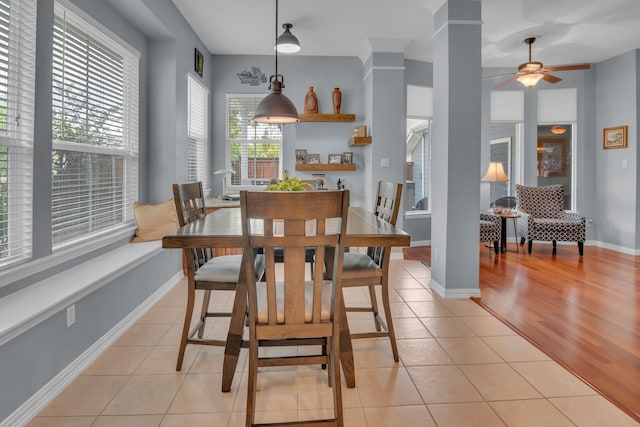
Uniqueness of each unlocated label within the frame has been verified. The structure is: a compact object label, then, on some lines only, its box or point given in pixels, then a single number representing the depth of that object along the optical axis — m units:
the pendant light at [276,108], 3.01
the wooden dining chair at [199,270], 2.25
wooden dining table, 1.88
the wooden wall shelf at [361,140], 5.23
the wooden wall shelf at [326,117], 5.47
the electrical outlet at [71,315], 2.13
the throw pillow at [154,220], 3.58
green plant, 2.40
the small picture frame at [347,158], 5.68
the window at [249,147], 5.74
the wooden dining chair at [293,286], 1.49
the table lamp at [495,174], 5.68
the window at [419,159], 6.18
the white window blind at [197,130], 4.79
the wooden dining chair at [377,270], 2.31
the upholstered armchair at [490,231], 5.49
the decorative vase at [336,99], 5.55
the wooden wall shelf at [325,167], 5.53
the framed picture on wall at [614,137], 5.71
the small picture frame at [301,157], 5.64
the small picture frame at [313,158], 5.68
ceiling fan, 4.57
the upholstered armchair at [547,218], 5.54
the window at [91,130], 2.57
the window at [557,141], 6.36
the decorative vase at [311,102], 5.52
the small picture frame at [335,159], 5.71
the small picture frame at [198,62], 4.74
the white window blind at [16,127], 2.01
